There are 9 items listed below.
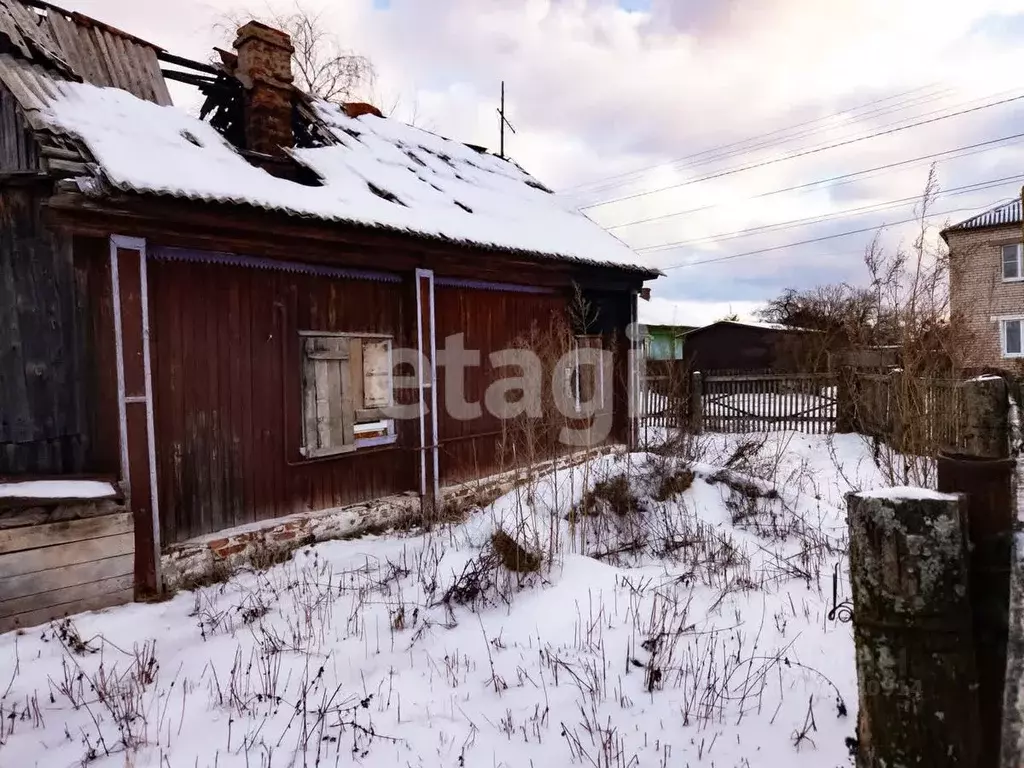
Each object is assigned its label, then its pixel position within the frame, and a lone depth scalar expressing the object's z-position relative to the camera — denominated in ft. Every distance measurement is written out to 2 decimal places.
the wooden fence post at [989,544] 4.80
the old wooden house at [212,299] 15.60
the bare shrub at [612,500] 20.51
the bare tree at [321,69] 58.29
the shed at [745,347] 68.80
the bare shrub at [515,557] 15.87
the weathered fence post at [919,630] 4.55
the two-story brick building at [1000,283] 75.20
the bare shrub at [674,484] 21.65
